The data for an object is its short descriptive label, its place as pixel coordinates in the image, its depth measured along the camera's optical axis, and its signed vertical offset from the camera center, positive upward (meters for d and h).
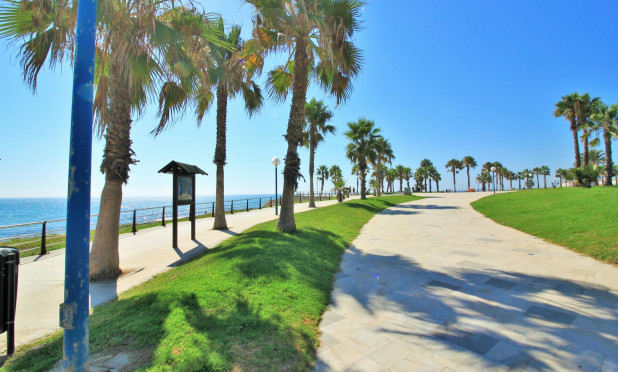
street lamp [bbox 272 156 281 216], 16.91 +2.07
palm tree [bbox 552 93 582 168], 29.11 +8.51
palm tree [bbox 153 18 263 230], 6.65 +3.60
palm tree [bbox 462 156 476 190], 80.50 +8.28
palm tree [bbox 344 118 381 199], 26.14 +4.70
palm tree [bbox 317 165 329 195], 79.25 +6.21
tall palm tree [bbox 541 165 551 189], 106.75 +6.49
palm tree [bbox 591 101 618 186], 27.58 +5.98
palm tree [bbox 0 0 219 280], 4.72 +2.72
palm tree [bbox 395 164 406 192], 81.44 +5.99
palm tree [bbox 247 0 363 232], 7.75 +4.56
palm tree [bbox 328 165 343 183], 74.06 +5.72
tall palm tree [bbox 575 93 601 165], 28.91 +8.31
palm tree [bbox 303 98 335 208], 21.91 +5.68
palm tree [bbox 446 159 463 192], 82.59 +7.71
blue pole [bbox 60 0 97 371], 2.17 -0.06
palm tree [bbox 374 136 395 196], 32.14 +4.64
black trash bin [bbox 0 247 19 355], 2.64 -0.88
